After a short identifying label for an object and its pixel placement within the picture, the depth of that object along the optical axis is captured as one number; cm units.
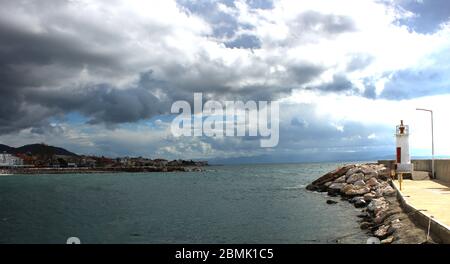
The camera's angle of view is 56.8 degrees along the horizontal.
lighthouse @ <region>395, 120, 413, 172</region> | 3844
